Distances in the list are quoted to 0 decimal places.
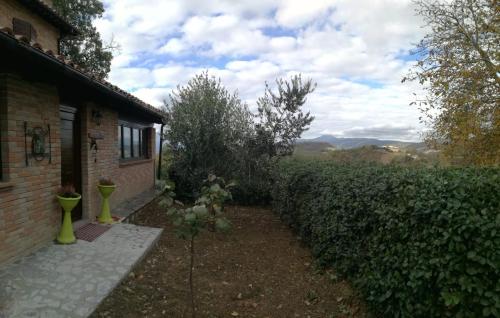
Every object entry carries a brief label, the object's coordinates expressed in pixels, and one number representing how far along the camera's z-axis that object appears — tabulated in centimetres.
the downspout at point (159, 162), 1261
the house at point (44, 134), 412
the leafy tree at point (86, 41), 1631
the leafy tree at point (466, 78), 738
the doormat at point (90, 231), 551
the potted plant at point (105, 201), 652
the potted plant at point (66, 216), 512
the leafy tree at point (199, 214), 291
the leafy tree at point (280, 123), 1092
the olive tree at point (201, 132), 934
